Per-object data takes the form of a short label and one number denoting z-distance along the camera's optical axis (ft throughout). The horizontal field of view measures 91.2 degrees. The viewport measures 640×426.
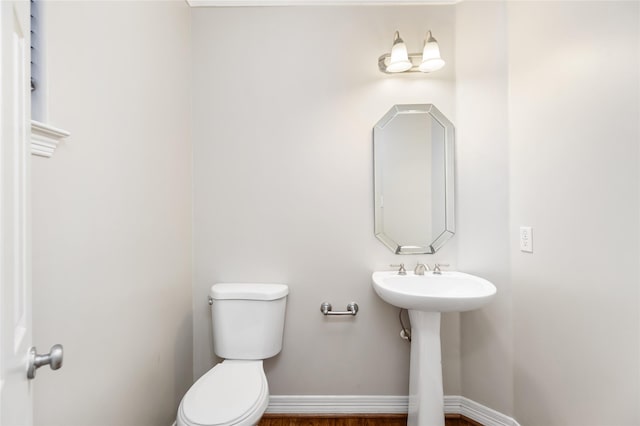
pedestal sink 4.46
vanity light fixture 5.43
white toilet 4.89
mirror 5.91
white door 1.68
